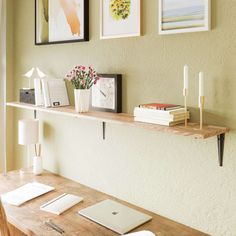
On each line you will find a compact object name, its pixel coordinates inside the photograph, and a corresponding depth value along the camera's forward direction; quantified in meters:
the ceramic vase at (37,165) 2.58
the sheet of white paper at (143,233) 1.58
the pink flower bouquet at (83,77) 2.07
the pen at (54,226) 1.70
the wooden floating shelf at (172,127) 1.48
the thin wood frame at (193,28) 1.59
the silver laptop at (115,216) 1.75
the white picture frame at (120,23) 1.89
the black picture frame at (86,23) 2.20
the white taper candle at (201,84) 1.55
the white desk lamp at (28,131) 2.57
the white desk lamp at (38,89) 2.38
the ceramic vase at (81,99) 2.05
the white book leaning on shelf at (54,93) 2.32
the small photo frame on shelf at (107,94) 2.04
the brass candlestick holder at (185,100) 1.61
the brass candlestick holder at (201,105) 1.55
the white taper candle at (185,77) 1.59
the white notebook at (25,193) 2.07
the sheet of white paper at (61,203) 1.93
